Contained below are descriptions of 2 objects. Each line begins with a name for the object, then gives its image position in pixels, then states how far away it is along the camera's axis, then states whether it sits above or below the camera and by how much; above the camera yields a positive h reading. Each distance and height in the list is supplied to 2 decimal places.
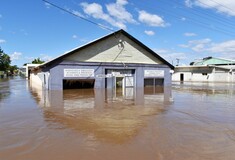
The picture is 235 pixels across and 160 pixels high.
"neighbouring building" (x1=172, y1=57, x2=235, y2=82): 29.82 +0.73
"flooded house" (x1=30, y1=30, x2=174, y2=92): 14.44 +1.07
